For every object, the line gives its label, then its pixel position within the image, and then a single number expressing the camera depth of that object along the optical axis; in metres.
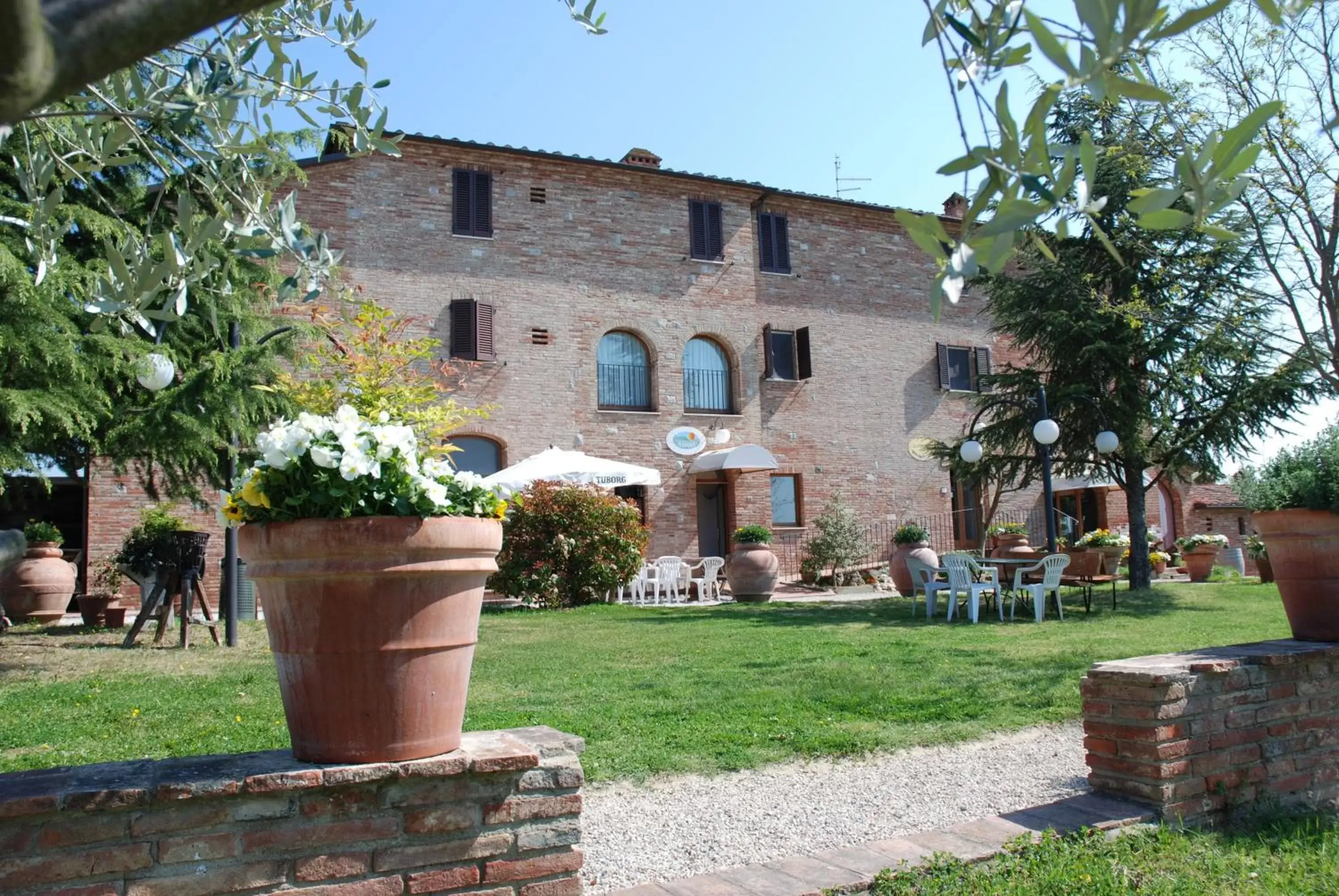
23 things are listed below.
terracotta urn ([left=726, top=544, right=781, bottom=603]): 15.92
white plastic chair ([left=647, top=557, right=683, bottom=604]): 16.21
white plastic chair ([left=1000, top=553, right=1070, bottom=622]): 11.45
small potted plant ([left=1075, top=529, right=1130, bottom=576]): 14.30
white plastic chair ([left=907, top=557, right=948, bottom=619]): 12.14
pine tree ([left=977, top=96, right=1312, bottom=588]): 13.77
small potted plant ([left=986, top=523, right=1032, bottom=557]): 15.38
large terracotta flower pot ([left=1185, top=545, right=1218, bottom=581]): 18.30
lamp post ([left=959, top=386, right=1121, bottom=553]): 13.13
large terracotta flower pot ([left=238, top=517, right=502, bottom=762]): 2.57
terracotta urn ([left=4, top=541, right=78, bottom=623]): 12.96
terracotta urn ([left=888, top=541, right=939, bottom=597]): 15.28
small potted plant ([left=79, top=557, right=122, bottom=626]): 12.33
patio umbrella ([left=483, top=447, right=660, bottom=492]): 15.78
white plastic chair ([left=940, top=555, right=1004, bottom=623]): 11.41
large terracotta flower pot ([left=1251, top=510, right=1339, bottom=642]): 4.69
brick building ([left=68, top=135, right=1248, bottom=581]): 18.41
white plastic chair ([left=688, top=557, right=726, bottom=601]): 16.66
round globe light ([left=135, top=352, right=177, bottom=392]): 5.27
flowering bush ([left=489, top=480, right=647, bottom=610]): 14.54
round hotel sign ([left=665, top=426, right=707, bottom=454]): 20.03
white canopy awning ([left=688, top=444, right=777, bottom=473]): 19.23
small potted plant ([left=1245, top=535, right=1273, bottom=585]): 16.55
